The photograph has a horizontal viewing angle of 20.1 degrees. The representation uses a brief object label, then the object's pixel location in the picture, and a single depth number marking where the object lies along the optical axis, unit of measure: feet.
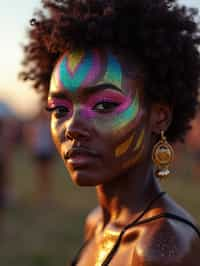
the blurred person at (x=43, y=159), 39.52
